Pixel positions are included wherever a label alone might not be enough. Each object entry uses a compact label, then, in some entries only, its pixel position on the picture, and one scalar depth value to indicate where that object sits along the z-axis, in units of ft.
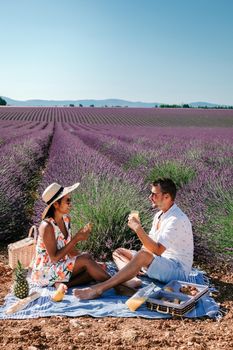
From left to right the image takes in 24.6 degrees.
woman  13.47
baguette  12.28
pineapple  12.89
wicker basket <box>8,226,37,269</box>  15.52
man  13.30
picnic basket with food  12.21
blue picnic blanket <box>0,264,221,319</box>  12.25
